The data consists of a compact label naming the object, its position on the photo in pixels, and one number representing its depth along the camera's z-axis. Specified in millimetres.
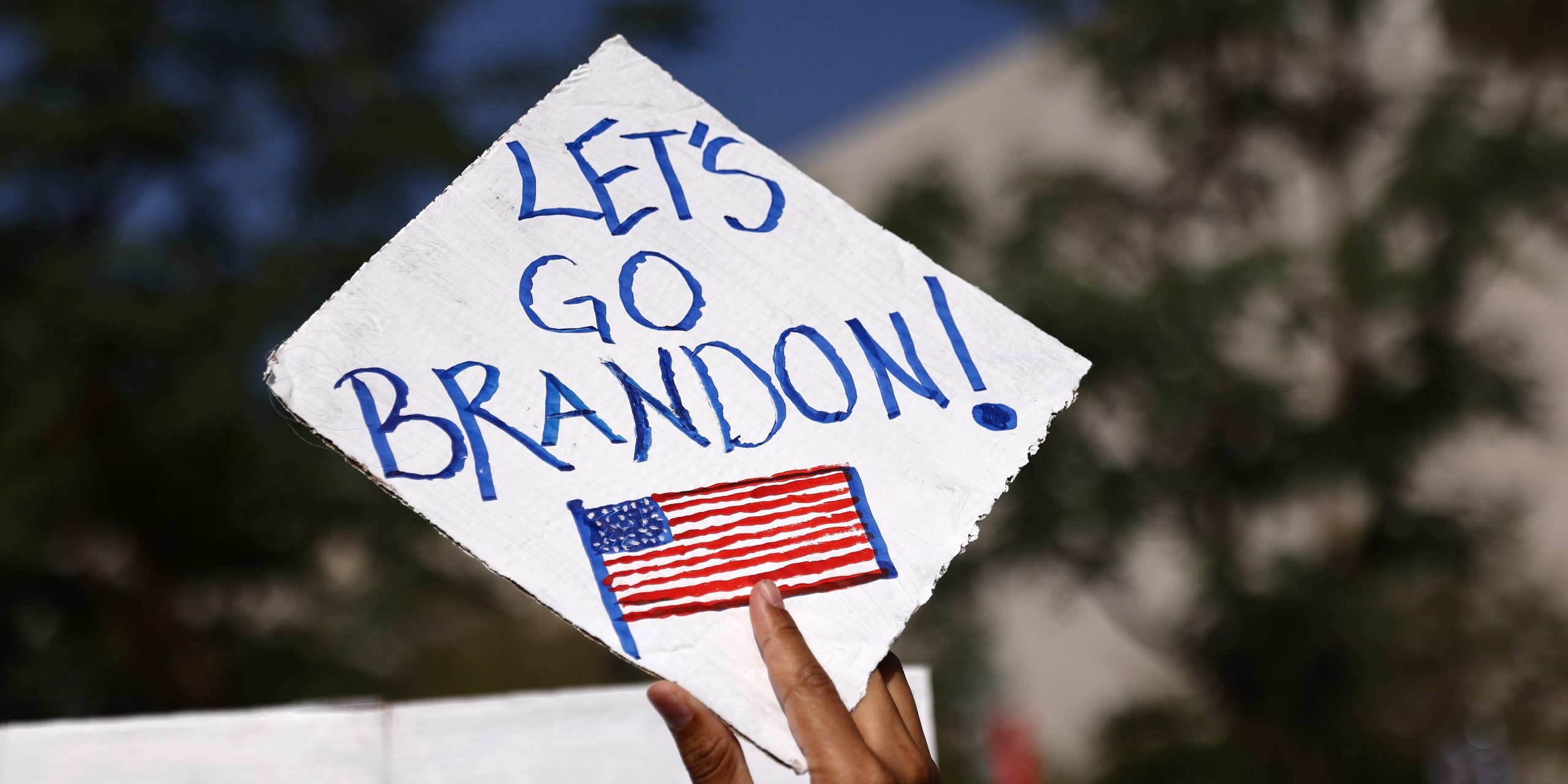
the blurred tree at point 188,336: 5613
